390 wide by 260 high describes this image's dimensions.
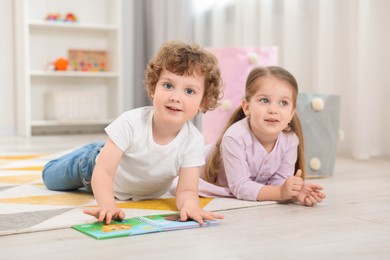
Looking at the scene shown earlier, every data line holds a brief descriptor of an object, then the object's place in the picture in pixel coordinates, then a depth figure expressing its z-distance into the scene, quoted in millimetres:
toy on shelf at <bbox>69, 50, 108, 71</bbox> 3977
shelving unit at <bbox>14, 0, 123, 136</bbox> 3736
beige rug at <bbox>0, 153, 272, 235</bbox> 1096
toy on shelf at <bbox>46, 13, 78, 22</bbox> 3809
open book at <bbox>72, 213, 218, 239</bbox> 1005
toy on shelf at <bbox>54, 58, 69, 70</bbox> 3789
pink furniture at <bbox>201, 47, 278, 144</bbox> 2242
